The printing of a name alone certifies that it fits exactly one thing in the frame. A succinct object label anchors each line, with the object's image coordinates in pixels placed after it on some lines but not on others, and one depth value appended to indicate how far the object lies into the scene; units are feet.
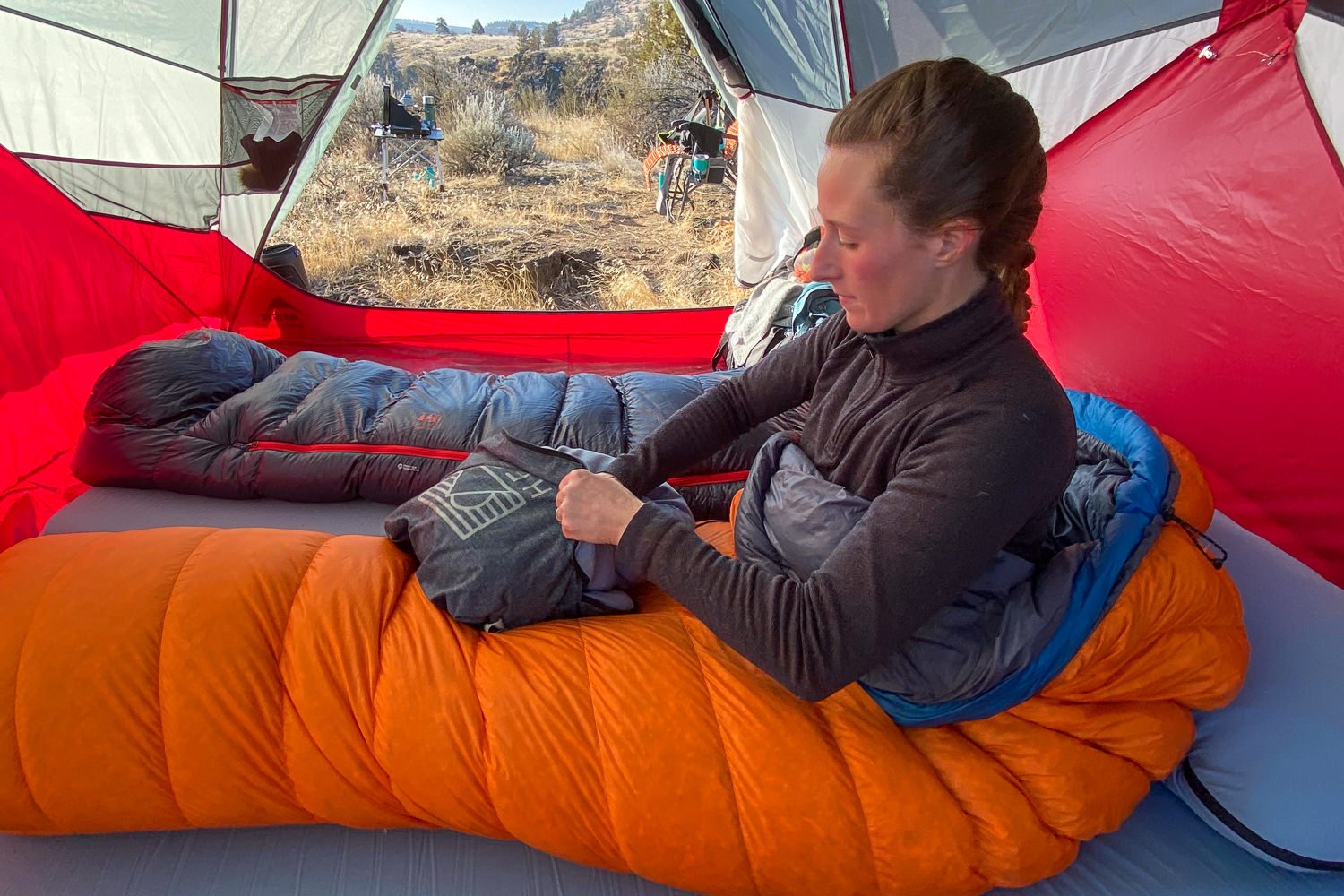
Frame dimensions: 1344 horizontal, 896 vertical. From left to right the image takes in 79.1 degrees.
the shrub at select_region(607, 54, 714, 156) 24.53
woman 2.69
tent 4.62
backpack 7.38
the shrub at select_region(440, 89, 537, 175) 21.76
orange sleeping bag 3.12
